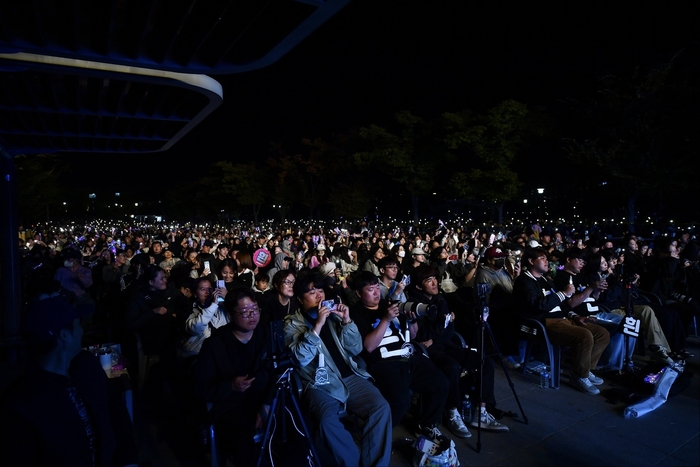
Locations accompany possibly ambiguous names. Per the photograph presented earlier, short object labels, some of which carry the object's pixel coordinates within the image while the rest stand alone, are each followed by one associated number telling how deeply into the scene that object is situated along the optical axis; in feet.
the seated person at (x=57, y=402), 6.15
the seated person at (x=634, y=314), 19.93
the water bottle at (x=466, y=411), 14.82
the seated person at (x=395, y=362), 12.94
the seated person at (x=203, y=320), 13.99
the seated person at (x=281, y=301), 17.97
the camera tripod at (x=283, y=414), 9.77
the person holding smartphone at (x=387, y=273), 18.06
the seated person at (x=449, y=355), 14.28
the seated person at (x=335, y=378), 11.07
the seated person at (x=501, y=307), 19.98
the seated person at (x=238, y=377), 10.73
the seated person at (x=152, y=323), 16.75
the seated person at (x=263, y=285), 22.19
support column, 22.10
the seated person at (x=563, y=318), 17.19
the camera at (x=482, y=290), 13.87
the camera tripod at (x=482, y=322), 13.62
